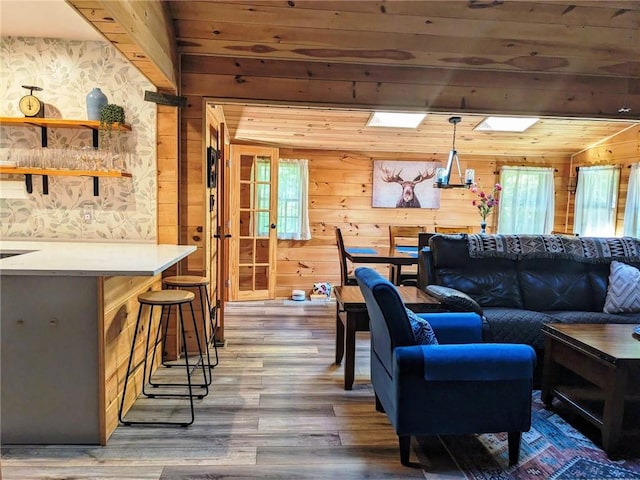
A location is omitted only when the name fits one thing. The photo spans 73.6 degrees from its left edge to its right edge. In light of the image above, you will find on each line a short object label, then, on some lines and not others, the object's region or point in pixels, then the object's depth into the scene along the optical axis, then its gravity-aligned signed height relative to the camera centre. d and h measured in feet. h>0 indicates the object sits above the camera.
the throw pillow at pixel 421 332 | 6.86 -2.08
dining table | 13.47 -1.81
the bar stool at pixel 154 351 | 7.97 -3.24
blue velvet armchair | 6.44 -2.73
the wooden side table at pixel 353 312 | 9.33 -2.45
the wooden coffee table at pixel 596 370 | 6.91 -2.86
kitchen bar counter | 7.07 -2.71
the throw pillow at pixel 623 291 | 10.50 -2.06
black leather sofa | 11.18 -1.71
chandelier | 14.71 +0.89
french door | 17.98 -0.87
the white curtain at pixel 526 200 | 20.61 +0.23
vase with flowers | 15.38 +0.00
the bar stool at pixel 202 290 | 9.72 -2.39
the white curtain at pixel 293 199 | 19.13 -0.02
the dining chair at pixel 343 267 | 14.70 -2.31
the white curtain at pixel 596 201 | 18.37 +0.26
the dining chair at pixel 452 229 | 18.39 -1.14
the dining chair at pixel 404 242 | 14.55 -1.76
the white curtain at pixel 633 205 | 16.88 +0.11
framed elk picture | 19.85 +0.81
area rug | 6.64 -4.14
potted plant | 10.25 +1.85
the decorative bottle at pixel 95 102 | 10.34 +2.21
